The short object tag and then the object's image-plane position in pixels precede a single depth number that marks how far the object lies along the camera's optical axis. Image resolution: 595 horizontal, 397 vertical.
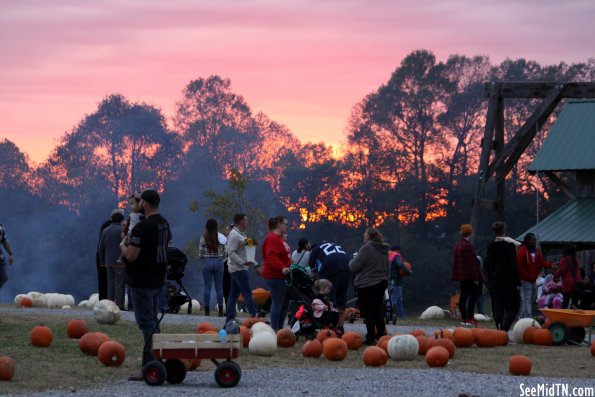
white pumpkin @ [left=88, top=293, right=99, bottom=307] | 28.44
